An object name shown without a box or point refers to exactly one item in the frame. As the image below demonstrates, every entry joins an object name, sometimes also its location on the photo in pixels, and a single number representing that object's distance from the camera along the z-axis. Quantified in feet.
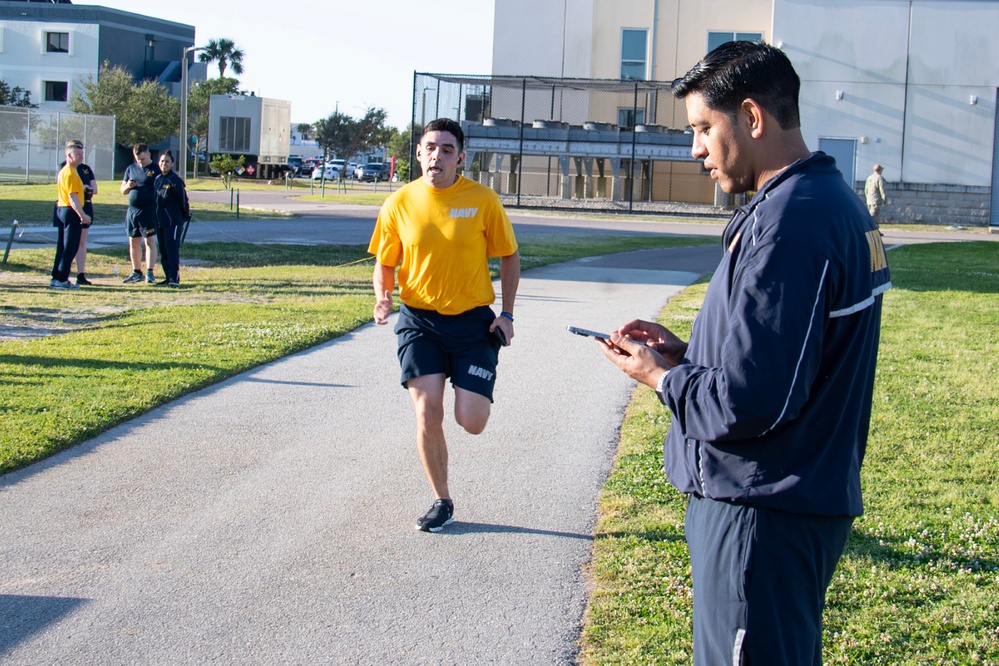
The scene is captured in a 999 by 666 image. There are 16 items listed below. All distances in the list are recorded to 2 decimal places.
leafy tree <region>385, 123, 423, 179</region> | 270.77
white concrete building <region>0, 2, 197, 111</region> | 230.27
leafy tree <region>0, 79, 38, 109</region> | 221.87
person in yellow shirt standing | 47.96
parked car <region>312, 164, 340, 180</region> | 235.40
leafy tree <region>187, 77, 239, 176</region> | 237.86
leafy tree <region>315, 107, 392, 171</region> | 261.03
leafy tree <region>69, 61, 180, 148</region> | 197.98
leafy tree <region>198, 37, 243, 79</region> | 316.19
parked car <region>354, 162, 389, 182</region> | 252.21
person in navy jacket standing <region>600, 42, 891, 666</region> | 7.32
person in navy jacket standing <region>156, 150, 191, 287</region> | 49.21
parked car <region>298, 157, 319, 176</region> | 258.37
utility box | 204.54
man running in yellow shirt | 18.01
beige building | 128.36
